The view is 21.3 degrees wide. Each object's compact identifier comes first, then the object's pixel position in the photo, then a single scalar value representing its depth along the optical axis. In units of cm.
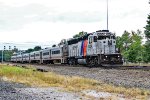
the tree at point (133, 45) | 8300
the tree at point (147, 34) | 6073
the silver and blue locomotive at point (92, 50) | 3958
